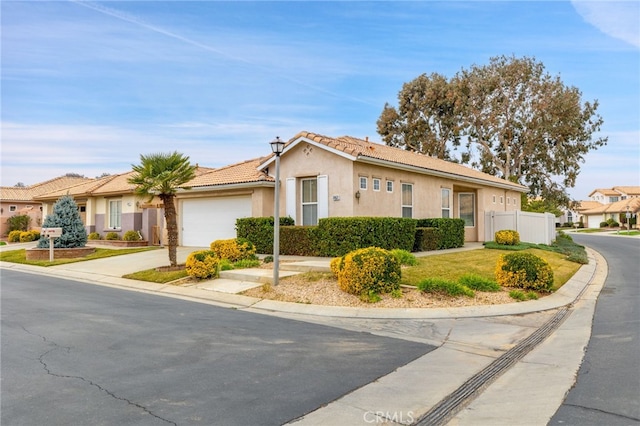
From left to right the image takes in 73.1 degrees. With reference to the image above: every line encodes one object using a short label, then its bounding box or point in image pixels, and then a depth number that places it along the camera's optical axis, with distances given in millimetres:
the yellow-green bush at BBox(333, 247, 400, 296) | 10258
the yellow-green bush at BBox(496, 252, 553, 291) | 10984
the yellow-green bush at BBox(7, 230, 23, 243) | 33438
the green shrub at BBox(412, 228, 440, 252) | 17750
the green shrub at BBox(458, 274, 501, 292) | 10836
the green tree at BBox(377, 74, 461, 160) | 42156
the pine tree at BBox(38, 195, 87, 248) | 21047
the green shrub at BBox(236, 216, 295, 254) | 17328
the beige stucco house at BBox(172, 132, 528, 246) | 16578
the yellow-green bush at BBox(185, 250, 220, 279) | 12805
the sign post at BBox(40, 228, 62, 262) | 19297
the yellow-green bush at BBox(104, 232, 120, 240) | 25797
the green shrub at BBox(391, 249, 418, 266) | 13344
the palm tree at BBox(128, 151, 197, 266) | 13883
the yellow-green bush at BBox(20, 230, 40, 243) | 32281
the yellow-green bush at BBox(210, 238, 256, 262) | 14961
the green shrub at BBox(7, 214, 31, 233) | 37688
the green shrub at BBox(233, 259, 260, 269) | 14102
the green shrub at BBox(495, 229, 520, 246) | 20531
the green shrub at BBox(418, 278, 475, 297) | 10258
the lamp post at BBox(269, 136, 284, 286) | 11492
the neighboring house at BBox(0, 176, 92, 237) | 38906
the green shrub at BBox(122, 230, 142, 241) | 24312
